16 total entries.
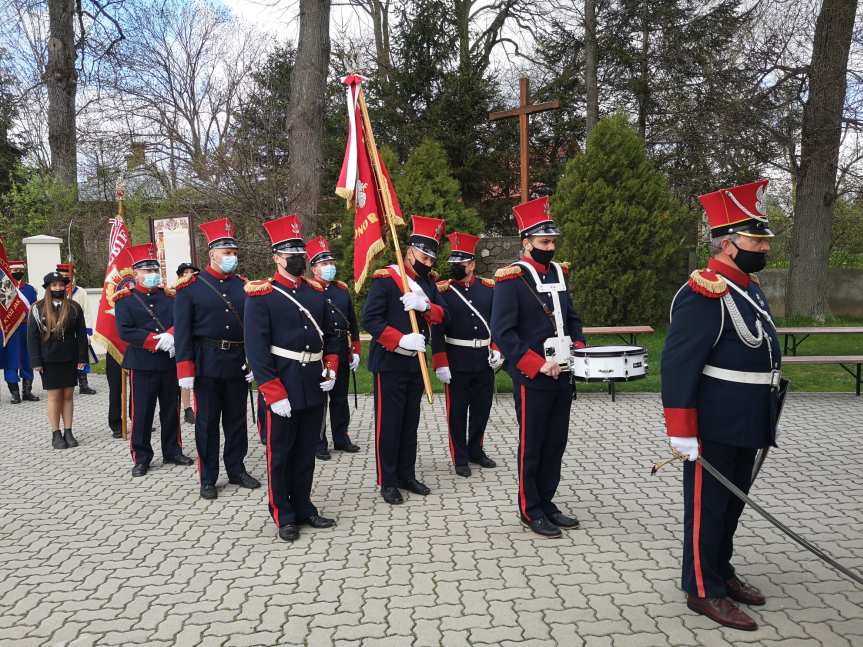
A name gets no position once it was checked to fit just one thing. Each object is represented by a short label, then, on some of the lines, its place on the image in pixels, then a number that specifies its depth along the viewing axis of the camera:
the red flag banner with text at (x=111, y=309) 7.51
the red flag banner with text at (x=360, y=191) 5.68
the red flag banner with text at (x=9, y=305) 10.88
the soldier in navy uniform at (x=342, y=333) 7.39
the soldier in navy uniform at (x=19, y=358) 11.12
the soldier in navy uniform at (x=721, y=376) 3.49
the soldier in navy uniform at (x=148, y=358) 6.75
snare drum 4.93
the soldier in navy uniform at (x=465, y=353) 6.44
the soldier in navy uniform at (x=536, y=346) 4.72
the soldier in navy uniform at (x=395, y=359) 5.63
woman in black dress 7.86
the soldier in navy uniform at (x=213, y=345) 5.91
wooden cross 14.07
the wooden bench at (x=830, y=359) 9.05
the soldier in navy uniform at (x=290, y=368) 4.80
